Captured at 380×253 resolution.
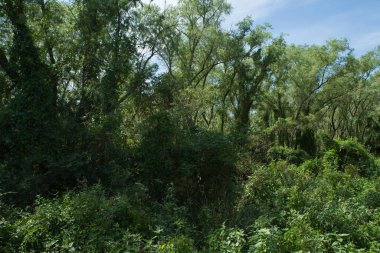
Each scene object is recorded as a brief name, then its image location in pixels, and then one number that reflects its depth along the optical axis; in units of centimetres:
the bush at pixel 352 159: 1739
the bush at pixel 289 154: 2200
